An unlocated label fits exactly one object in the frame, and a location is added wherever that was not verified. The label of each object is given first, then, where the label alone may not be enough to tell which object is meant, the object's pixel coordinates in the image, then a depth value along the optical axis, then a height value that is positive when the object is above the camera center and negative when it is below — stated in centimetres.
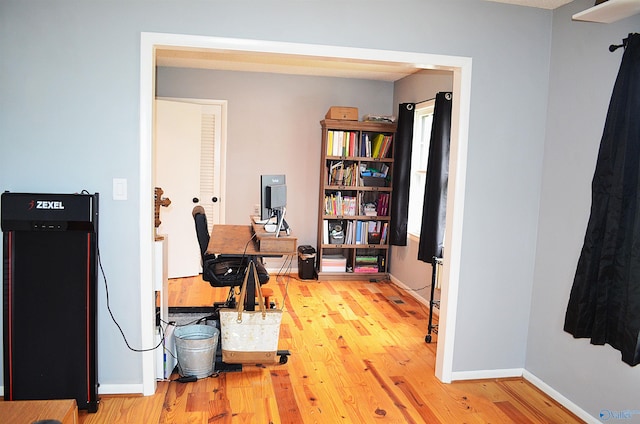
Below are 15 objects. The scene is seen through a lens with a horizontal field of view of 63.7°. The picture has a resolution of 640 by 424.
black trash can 599 -105
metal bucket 324 -118
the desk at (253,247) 344 -53
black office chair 386 -74
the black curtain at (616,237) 248 -26
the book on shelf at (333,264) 604 -106
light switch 287 -13
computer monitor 389 -23
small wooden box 584 +69
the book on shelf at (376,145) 592 +36
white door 562 -3
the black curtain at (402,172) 562 +5
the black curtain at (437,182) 420 -3
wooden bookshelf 590 -26
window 556 +15
